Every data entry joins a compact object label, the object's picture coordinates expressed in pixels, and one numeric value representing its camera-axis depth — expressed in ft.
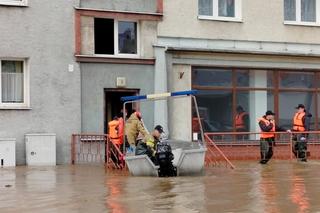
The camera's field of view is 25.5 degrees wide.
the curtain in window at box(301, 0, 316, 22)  86.63
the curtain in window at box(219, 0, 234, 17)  81.87
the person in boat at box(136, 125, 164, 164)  55.47
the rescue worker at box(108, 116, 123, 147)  67.15
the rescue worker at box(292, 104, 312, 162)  72.95
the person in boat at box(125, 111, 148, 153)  62.69
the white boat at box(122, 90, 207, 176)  54.95
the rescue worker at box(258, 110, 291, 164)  70.23
